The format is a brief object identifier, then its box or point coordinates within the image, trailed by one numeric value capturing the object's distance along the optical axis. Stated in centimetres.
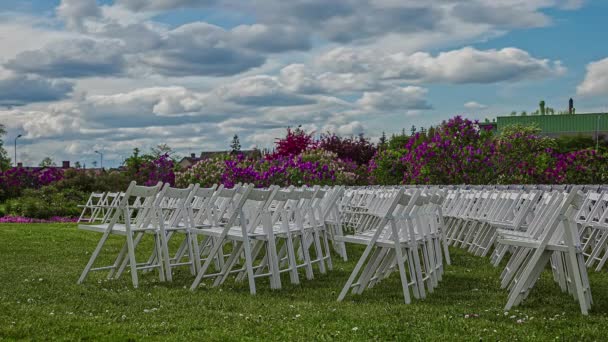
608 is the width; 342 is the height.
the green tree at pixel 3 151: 4886
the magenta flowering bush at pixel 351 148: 3127
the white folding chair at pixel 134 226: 792
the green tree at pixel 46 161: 4611
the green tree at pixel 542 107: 7972
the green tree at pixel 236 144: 6506
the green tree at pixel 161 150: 3128
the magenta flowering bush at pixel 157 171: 2731
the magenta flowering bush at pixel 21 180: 2745
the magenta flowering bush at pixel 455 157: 2005
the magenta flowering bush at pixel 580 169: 2072
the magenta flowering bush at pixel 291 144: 2855
